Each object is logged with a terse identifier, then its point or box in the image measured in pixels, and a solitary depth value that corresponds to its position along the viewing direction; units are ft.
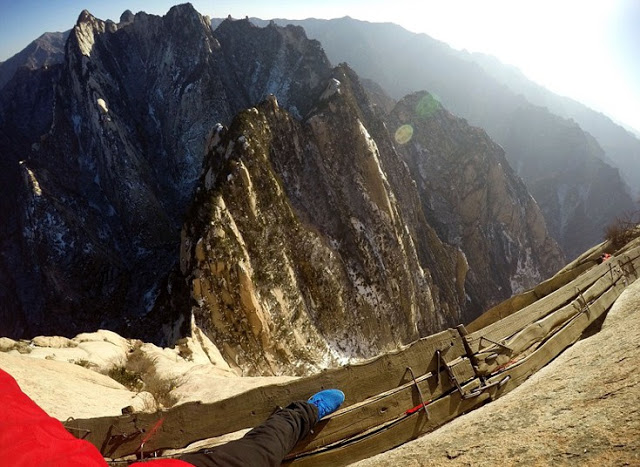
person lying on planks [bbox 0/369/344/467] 5.02
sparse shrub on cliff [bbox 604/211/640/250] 29.09
